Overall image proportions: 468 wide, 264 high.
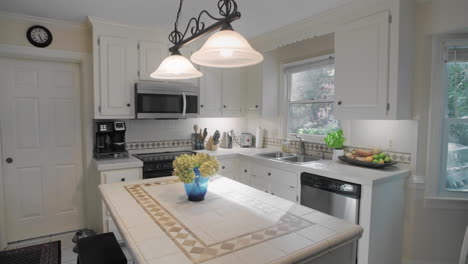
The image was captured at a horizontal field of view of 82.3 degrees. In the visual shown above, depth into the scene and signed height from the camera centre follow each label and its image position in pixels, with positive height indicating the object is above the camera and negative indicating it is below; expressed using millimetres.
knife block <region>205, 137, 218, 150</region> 3868 -365
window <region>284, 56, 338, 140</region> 3289 +315
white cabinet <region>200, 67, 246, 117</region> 3777 +410
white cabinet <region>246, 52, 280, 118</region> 3801 +477
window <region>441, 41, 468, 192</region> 2406 +40
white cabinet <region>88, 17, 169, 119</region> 3000 +669
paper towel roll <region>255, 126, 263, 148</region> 4064 -265
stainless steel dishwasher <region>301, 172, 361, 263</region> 2252 -676
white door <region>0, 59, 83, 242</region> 2996 -347
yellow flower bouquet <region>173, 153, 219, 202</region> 1593 -312
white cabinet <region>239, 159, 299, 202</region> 2848 -693
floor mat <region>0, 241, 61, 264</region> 2664 -1428
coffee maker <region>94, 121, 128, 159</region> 3127 -262
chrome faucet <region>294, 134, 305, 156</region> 3397 -314
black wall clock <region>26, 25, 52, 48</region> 2879 +885
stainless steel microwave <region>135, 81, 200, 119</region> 3174 +237
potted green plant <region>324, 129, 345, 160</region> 2895 -221
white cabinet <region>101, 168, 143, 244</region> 2842 -641
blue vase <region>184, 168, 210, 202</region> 1644 -422
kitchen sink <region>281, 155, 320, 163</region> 3224 -469
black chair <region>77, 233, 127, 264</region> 1577 -819
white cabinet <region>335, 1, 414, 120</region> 2277 +516
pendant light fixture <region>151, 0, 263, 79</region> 1280 +358
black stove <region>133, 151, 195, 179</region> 3064 -539
